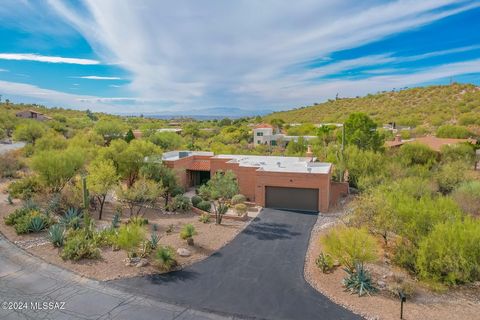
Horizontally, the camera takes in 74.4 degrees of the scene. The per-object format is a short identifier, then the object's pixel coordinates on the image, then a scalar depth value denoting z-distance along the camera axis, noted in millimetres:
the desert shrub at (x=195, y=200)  25734
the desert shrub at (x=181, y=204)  24969
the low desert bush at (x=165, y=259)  15008
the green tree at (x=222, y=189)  22788
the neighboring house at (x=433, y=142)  39281
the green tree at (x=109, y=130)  61984
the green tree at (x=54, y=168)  24031
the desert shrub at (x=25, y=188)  24256
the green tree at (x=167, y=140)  53312
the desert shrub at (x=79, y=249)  15586
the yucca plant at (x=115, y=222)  19667
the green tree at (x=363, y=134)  36844
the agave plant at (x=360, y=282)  13047
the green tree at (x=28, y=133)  53469
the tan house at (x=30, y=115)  89612
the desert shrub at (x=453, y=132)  50591
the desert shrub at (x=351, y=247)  13863
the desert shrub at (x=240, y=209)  23483
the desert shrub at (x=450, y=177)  27078
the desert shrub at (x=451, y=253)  12680
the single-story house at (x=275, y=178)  26516
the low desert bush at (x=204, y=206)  25047
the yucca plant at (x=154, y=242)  16547
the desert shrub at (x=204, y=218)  22712
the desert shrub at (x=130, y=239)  15230
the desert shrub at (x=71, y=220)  19078
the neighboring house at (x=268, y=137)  61369
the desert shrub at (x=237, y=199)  26469
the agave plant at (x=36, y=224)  18583
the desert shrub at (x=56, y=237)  16750
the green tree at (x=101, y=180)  21734
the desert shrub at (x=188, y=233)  18172
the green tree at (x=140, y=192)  21719
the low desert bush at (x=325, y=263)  15055
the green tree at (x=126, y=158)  27141
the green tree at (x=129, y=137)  49625
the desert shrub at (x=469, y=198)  20578
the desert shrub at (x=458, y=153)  34938
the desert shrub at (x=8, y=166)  33312
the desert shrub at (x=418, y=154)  34706
